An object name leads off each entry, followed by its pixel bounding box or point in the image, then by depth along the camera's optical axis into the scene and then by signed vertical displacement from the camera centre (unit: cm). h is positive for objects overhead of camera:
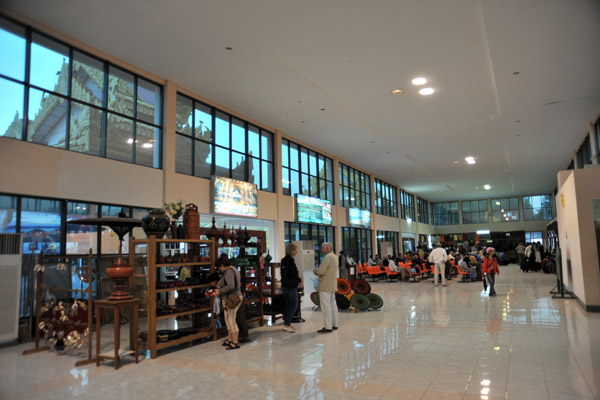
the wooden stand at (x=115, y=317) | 531 -91
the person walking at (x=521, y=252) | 2235 -80
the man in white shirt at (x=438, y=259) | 1450 -69
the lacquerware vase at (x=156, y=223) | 600 +36
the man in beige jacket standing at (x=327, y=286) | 697 -73
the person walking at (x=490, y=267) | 1127 -78
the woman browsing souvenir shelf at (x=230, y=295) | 607 -76
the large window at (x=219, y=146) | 1082 +296
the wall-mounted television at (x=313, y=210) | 1540 +133
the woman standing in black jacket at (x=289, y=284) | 714 -70
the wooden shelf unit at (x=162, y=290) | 571 -68
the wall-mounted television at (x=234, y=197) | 1134 +141
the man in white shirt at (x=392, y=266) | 1666 -101
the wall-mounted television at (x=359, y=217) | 1975 +126
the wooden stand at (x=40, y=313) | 547 -93
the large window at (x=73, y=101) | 718 +298
